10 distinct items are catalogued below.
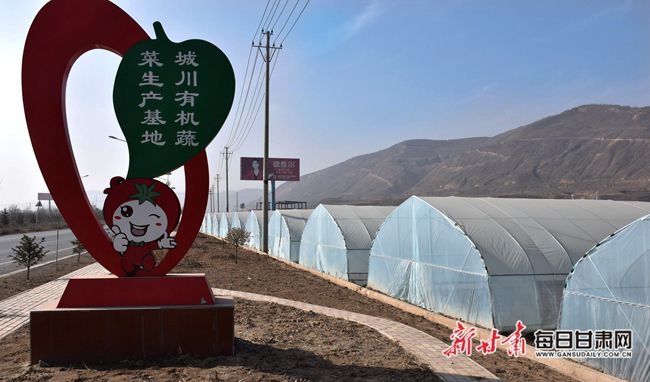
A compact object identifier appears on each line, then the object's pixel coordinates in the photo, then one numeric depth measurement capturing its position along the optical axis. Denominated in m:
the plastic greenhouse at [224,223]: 45.00
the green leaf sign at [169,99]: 6.88
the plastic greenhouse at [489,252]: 10.45
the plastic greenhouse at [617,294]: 7.03
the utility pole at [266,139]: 26.16
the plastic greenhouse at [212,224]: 54.97
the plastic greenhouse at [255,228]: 32.78
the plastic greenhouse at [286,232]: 24.84
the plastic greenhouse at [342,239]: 18.00
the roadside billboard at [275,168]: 59.97
